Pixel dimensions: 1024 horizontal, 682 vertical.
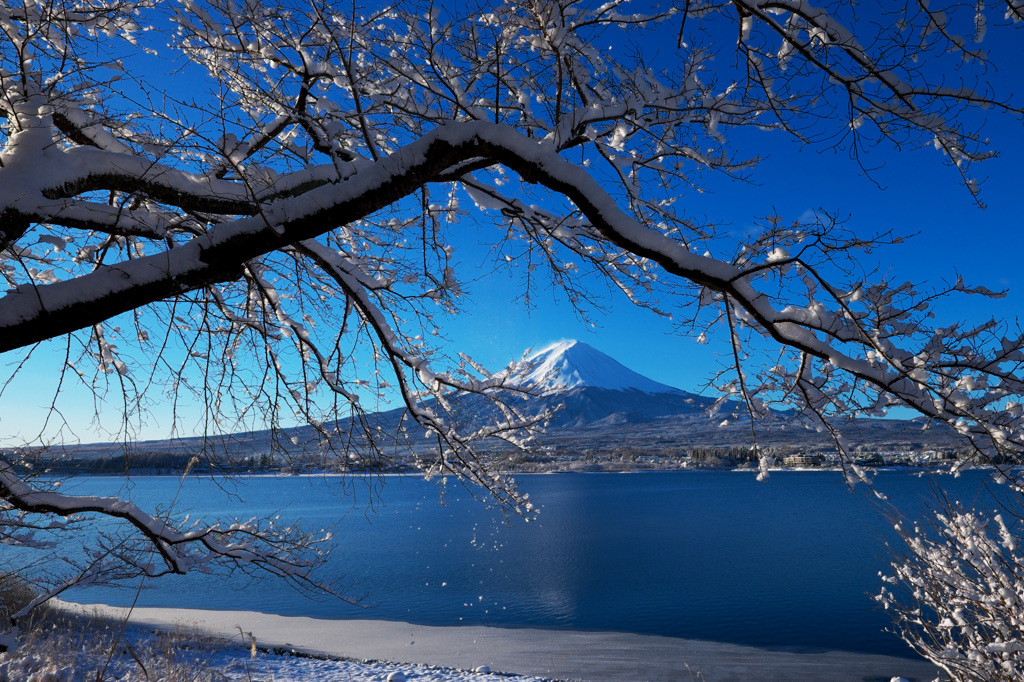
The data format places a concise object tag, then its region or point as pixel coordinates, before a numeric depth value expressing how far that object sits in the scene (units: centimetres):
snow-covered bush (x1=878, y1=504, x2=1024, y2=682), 384
